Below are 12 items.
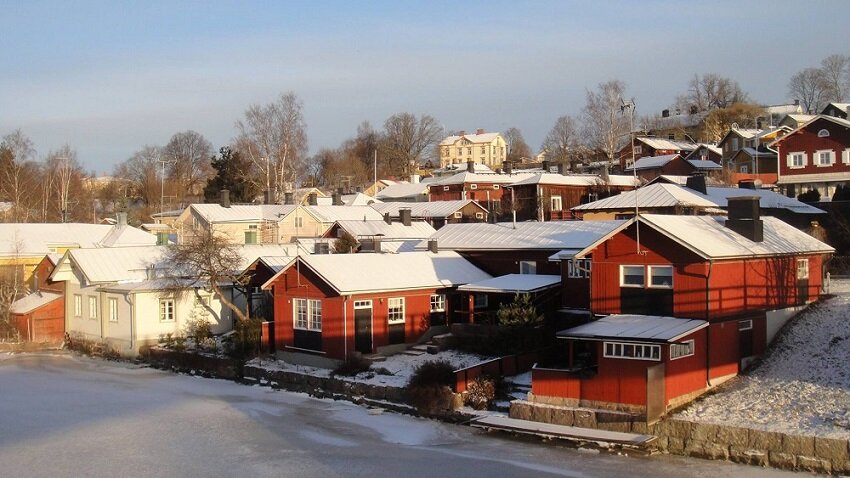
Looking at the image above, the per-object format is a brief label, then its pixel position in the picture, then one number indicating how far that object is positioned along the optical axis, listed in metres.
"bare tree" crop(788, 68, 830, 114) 95.75
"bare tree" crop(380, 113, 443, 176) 107.00
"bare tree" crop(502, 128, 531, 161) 131.00
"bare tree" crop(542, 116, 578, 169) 97.52
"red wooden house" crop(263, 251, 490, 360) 27.28
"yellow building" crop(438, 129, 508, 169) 122.06
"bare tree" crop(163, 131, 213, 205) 104.88
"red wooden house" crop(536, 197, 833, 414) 21.80
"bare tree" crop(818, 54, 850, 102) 93.36
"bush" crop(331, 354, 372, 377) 25.83
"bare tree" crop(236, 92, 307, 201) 61.91
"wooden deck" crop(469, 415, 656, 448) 18.58
